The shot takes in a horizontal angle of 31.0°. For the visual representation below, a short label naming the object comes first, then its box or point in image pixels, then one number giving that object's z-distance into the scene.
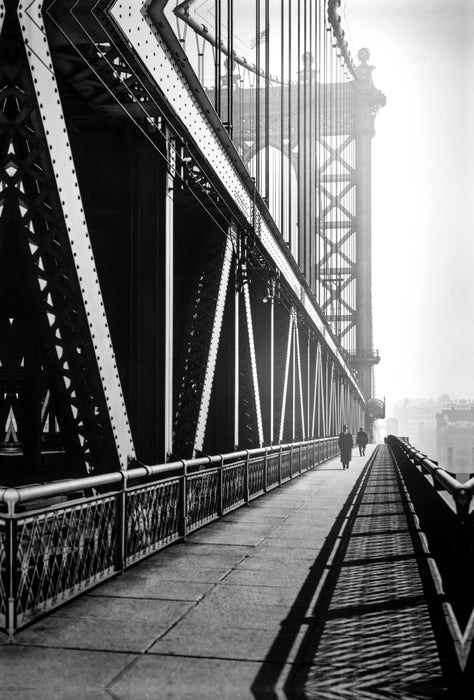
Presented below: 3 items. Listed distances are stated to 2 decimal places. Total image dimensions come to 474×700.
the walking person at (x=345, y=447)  29.30
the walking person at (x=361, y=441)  45.97
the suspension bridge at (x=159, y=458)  5.12
